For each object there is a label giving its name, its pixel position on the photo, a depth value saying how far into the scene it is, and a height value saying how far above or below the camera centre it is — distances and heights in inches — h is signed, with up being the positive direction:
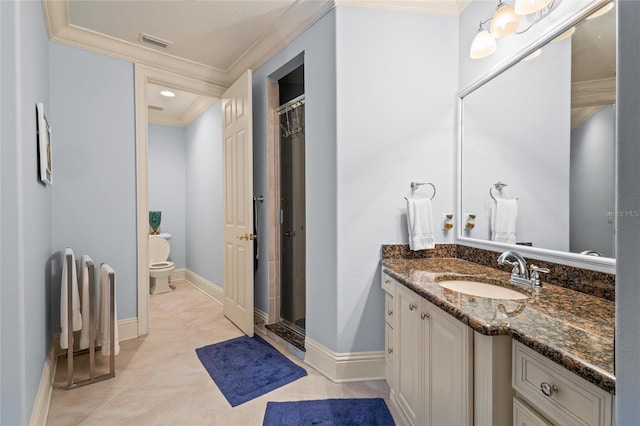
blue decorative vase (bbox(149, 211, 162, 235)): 174.4 -5.7
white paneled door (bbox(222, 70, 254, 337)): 108.0 +2.2
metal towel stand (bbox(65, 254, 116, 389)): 77.8 -31.3
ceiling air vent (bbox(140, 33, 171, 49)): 101.7 +57.5
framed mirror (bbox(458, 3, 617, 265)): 49.4 +11.9
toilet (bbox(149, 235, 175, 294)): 159.5 -29.4
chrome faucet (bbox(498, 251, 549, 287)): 54.7 -11.4
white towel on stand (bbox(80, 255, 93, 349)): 80.7 -25.8
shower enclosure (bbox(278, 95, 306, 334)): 110.5 -4.2
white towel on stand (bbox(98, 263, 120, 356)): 81.3 -28.3
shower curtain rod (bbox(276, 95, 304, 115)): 102.0 +36.1
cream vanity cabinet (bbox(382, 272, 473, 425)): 41.9 -25.3
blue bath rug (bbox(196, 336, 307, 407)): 77.4 -45.0
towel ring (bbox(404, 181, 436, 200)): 81.9 +6.3
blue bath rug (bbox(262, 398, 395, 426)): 65.3 -45.0
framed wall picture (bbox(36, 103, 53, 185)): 68.3 +14.9
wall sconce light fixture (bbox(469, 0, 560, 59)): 56.4 +37.3
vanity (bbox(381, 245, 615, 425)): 29.2 -17.3
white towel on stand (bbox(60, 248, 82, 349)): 77.7 -23.0
